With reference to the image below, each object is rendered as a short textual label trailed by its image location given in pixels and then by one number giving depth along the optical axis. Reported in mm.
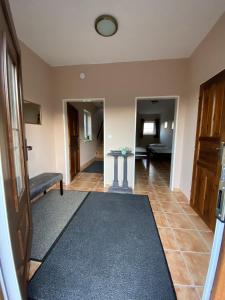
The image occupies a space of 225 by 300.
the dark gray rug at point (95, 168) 4918
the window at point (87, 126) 5875
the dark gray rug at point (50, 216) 1742
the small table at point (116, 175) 3294
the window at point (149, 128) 8680
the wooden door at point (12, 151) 833
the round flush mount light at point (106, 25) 2031
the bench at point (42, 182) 2291
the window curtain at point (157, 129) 8484
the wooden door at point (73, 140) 3946
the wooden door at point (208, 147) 1930
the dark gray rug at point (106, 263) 1231
